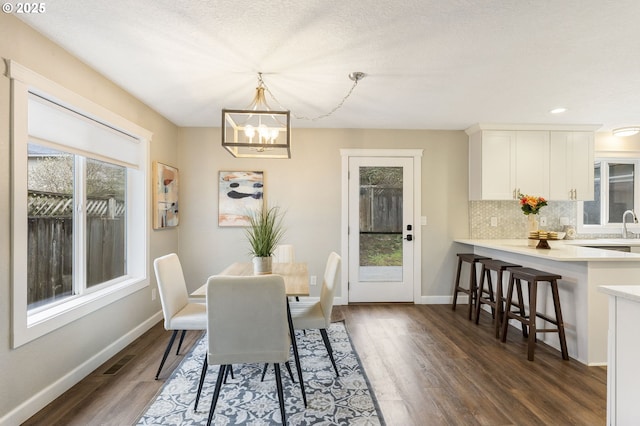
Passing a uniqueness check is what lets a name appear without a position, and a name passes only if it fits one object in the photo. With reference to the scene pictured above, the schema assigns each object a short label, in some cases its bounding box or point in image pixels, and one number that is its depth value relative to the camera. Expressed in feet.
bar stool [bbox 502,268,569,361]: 8.76
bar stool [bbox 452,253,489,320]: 12.40
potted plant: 8.13
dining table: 6.79
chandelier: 6.78
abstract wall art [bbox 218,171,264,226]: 13.76
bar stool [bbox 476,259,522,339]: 10.37
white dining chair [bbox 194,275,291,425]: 5.52
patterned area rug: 6.24
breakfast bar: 8.46
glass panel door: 14.07
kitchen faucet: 14.17
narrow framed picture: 11.46
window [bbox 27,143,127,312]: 7.18
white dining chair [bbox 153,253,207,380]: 7.49
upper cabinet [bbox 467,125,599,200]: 13.26
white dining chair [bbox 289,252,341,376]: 7.73
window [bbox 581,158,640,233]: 14.93
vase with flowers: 11.23
